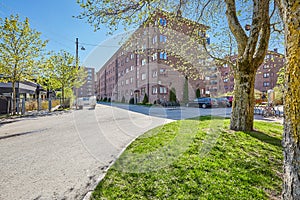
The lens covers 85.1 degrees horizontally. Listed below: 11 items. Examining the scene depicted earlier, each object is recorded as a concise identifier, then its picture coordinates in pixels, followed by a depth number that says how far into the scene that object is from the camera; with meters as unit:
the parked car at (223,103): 22.17
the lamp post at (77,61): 20.62
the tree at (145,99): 29.50
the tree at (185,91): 28.42
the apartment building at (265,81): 45.88
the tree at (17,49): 12.04
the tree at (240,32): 4.99
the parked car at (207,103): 21.77
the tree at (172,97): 28.25
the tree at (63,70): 19.14
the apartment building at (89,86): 89.97
